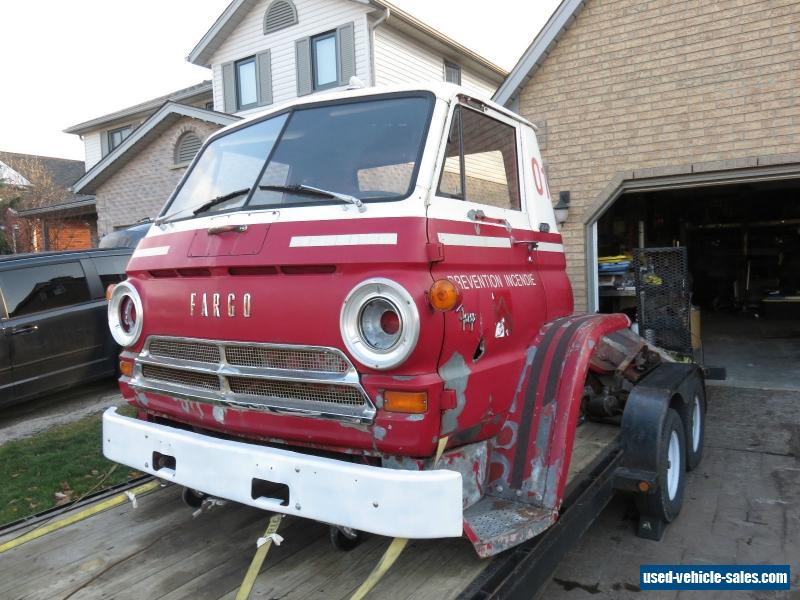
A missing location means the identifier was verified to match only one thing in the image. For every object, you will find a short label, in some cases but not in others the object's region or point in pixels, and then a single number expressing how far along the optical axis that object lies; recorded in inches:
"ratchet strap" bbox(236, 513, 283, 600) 100.7
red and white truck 95.7
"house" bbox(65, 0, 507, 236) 608.7
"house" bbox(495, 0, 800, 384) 283.4
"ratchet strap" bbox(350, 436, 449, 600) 91.4
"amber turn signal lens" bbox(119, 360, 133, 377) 133.3
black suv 259.4
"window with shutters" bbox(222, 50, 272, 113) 681.0
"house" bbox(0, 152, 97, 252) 845.8
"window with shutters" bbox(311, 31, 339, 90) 631.2
